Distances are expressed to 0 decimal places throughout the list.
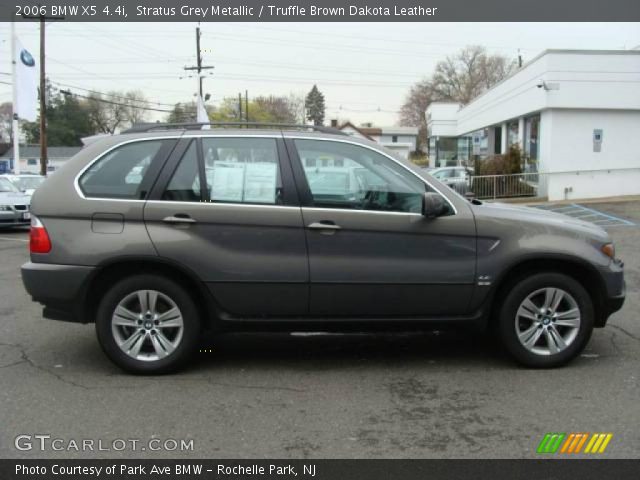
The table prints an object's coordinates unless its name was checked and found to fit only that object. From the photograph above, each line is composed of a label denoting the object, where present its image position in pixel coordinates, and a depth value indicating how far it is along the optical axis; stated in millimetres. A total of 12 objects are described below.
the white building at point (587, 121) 20656
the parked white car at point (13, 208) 15117
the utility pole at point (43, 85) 29400
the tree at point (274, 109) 89812
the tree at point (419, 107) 85125
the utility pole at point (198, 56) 46000
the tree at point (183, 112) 65781
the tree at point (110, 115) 86188
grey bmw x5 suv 4766
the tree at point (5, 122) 91450
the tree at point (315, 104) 116875
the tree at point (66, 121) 83500
